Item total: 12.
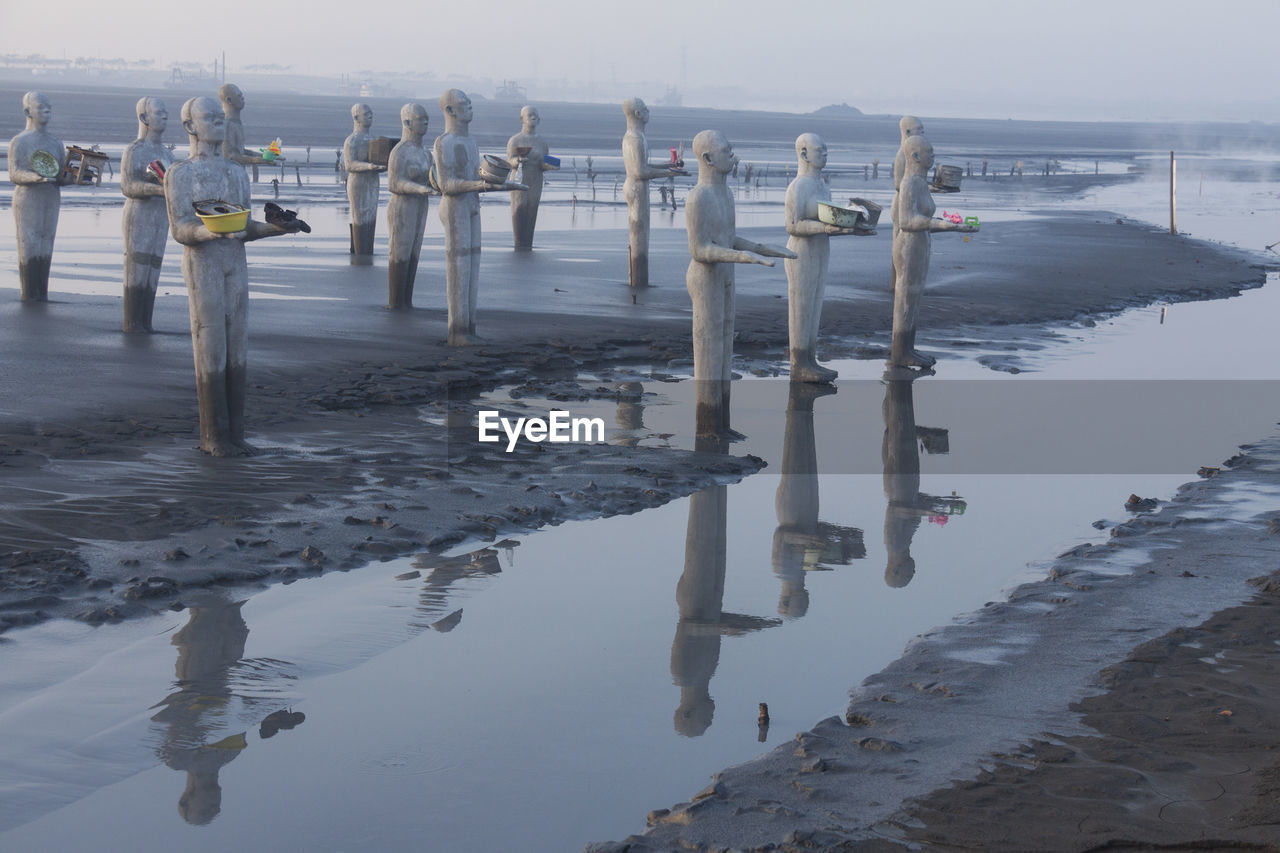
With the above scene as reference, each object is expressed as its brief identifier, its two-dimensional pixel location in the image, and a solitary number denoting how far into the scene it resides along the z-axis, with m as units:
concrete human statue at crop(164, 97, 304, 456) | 10.18
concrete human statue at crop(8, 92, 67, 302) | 16.17
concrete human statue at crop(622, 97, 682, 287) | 20.86
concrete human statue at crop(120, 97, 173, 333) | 14.45
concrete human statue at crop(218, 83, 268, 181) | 20.86
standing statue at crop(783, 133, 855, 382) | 13.62
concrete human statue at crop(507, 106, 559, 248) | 24.78
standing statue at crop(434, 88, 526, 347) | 14.91
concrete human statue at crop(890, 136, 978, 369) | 15.21
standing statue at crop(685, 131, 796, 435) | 11.53
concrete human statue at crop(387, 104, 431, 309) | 17.47
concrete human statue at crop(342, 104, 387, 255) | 22.48
